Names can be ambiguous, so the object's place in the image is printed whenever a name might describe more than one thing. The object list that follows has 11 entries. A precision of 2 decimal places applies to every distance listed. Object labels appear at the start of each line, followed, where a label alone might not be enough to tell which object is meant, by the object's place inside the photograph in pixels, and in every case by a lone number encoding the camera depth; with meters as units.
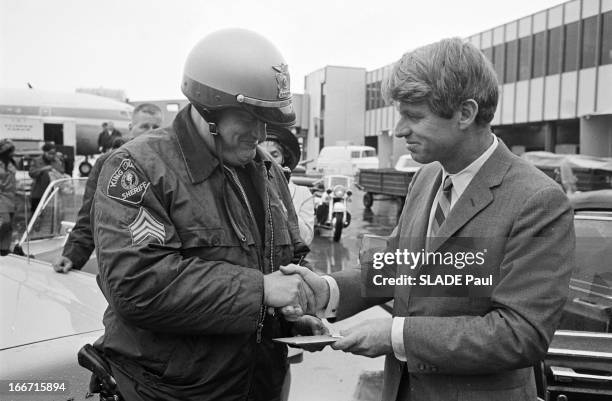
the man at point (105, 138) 13.61
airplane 29.52
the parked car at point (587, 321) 1.92
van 29.12
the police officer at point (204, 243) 1.50
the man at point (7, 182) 8.04
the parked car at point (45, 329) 2.14
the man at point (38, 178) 9.41
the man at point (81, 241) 3.39
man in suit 1.40
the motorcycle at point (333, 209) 11.41
